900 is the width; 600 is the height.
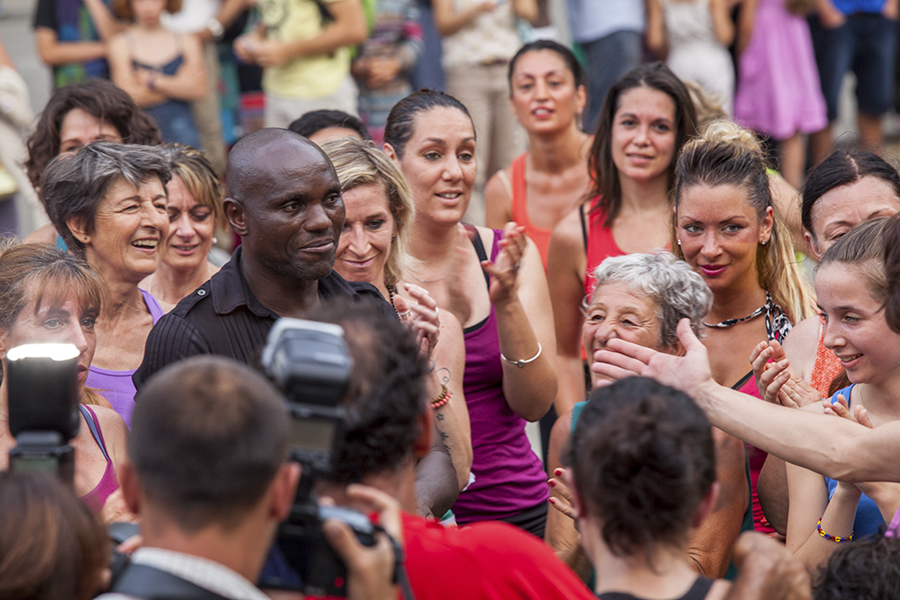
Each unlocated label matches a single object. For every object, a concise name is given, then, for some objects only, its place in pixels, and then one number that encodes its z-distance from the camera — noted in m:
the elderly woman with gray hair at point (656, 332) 5.57
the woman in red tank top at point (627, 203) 8.58
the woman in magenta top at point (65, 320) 5.65
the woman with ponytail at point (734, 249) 6.97
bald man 5.44
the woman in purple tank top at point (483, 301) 6.93
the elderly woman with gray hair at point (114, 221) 7.27
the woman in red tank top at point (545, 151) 10.29
